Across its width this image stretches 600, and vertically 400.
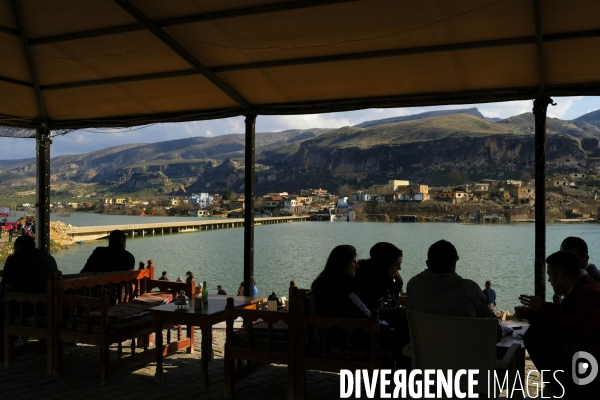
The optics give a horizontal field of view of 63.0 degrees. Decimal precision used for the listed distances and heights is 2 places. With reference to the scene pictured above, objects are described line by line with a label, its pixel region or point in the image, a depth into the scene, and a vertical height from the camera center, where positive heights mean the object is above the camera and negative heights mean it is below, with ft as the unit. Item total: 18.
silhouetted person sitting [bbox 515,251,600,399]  8.41 -1.95
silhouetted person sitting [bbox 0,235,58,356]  14.11 -1.91
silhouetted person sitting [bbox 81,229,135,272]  16.31 -1.73
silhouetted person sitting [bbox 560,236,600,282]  11.35 -1.02
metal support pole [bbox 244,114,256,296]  20.79 +0.03
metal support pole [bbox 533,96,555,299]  16.40 +0.55
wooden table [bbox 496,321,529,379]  9.32 -2.67
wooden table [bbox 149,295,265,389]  12.37 -2.92
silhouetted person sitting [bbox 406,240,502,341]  8.90 -1.56
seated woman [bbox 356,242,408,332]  11.60 -1.83
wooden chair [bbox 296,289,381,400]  10.27 -3.03
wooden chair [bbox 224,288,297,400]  11.19 -3.20
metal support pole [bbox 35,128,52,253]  24.53 +0.80
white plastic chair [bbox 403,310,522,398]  8.16 -2.37
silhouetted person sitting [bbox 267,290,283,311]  24.66 -4.77
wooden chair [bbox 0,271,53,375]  13.29 -3.18
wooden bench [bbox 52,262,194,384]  12.52 -3.12
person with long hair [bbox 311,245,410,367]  10.46 -1.93
